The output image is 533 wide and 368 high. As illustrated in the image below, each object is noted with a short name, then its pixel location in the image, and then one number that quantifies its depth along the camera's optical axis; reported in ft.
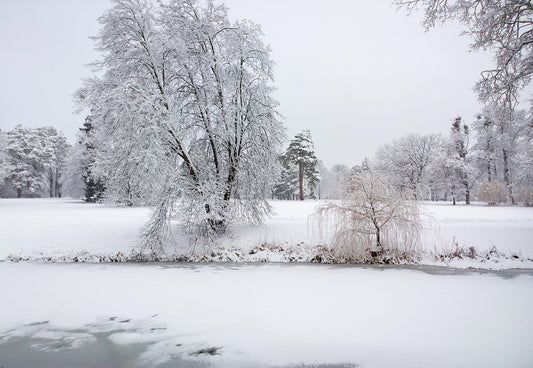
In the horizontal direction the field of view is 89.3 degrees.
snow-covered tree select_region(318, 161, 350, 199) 204.78
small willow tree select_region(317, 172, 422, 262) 30.96
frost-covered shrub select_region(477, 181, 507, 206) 76.79
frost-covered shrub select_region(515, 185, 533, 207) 70.03
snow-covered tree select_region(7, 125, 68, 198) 130.11
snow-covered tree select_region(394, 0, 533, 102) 29.22
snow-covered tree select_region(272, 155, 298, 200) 147.67
